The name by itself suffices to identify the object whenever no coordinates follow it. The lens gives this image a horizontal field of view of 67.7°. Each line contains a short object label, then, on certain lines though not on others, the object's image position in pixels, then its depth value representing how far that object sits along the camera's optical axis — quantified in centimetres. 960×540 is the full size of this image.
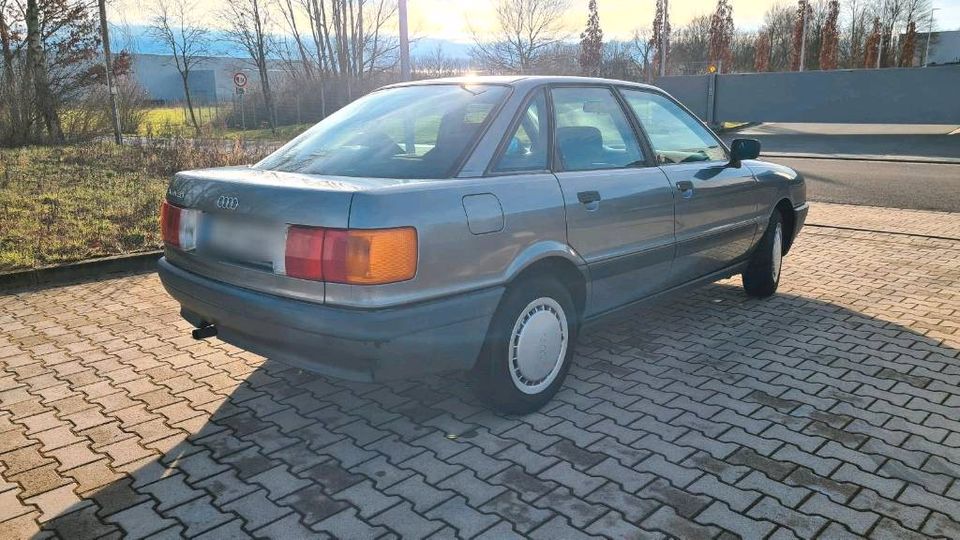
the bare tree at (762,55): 4681
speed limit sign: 2595
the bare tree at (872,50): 4712
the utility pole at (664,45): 3535
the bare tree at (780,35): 5081
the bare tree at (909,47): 4497
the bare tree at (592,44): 4281
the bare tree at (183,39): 3641
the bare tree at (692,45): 4989
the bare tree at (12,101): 1777
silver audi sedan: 296
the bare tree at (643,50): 4558
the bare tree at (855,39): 4869
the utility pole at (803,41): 4097
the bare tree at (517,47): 4053
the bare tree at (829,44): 4388
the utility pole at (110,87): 1877
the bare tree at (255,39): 3150
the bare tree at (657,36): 4378
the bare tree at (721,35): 4609
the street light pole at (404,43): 1371
